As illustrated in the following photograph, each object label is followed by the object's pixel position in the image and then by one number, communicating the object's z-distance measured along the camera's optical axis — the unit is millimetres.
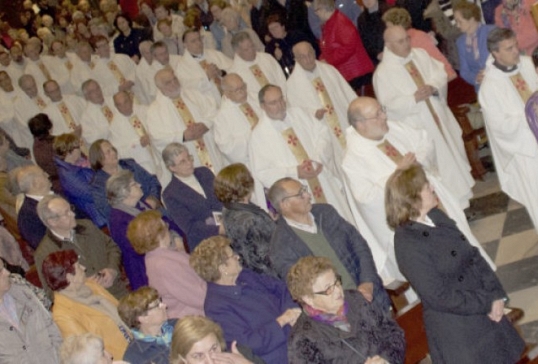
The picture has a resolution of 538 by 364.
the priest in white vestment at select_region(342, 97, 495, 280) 6387
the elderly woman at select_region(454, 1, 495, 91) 7898
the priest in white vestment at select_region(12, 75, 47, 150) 12570
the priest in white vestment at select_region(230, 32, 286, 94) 9812
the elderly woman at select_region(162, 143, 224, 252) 6789
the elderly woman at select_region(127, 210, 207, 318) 5461
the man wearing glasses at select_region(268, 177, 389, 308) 5277
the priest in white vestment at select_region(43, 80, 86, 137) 11951
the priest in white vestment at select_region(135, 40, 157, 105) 11977
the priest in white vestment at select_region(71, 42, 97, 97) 13227
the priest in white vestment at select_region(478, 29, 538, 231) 6875
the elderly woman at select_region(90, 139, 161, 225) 7727
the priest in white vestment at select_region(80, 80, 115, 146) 11031
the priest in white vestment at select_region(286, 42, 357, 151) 9094
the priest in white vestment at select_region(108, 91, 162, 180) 10320
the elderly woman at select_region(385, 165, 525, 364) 4391
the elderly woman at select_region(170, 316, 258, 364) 4223
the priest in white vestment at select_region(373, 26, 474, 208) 8188
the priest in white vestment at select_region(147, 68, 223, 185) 9718
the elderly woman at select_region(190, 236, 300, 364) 4832
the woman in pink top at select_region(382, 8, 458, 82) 8391
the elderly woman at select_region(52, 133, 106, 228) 8117
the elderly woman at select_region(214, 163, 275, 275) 5555
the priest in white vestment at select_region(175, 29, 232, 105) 10664
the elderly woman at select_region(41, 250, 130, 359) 5379
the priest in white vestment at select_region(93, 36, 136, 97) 12883
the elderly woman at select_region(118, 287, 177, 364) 4848
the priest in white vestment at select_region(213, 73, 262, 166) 8969
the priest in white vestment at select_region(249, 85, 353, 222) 7949
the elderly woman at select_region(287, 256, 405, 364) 4234
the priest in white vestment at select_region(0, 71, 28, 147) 12742
